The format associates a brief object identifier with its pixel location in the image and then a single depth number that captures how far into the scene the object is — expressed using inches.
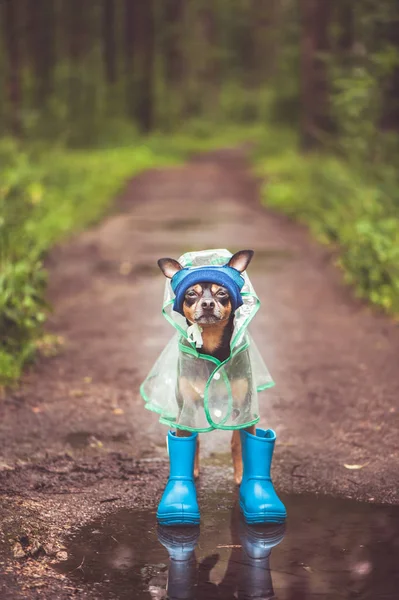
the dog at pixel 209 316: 159.2
